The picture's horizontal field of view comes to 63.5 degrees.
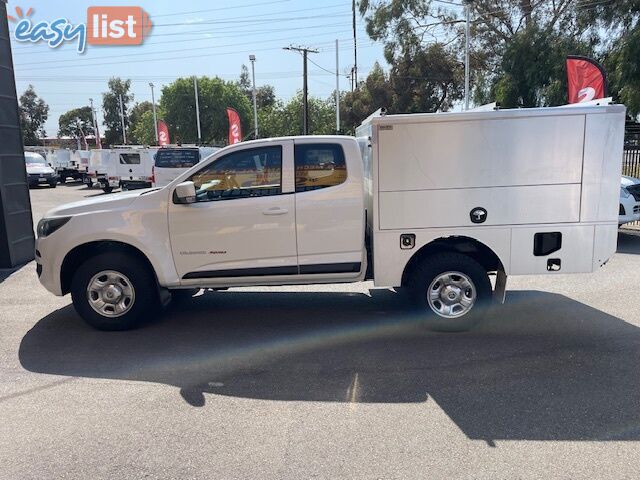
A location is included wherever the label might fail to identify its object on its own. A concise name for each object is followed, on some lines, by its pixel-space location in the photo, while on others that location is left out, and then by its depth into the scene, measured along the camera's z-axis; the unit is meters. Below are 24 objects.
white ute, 5.05
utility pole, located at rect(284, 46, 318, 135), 36.19
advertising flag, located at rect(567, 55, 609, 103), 13.76
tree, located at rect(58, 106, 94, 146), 104.29
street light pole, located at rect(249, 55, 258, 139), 44.09
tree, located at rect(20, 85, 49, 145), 86.70
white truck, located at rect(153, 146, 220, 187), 17.55
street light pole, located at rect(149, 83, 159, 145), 60.75
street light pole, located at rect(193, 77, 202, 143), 56.19
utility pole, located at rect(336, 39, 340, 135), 37.03
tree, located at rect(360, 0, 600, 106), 24.67
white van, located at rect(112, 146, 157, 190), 21.61
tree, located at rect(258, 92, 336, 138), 56.38
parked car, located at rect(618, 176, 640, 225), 10.05
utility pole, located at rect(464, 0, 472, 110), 27.38
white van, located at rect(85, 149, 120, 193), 22.16
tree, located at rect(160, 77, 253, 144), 61.28
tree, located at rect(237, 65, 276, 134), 87.12
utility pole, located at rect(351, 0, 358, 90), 41.97
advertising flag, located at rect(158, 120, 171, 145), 39.41
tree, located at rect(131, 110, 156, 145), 66.50
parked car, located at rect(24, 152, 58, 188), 26.61
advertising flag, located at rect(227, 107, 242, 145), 33.85
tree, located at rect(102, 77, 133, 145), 89.94
